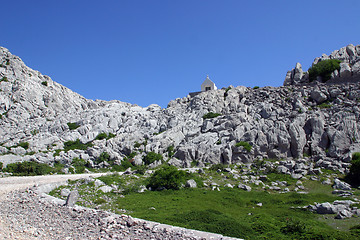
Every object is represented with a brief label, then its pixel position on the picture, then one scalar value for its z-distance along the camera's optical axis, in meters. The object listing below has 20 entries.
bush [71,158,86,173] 36.30
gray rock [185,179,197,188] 24.71
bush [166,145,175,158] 40.42
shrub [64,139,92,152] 44.62
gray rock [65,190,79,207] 16.50
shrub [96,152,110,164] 39.64
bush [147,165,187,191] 23.81
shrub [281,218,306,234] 13.05
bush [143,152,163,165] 38.78
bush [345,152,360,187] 25.53
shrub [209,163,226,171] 32.63
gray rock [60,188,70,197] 20.44
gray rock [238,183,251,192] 24.67
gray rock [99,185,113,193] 22.26
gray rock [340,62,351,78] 47.32
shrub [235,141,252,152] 36.41
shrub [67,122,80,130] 53.59
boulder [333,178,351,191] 23.59
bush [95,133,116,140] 49.47
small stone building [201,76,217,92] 65.56
